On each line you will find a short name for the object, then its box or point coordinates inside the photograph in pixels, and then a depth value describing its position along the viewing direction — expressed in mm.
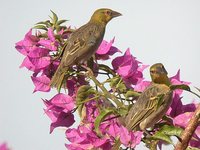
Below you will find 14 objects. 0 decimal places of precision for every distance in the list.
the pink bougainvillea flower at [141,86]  3981
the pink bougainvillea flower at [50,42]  4584
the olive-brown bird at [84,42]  4492
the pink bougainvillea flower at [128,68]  4262
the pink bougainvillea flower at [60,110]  4211
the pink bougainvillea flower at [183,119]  3443
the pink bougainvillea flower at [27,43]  5004
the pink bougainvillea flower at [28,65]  4779
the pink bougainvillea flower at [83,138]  3830
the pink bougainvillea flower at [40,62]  4671
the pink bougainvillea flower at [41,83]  4551
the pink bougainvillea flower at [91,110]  3957
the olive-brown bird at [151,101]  3531
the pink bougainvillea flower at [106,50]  4859
